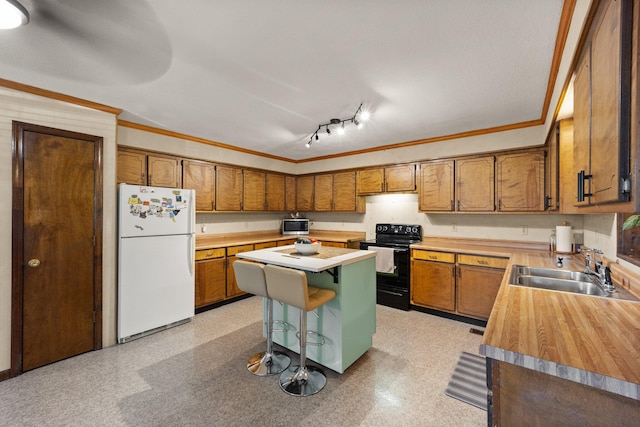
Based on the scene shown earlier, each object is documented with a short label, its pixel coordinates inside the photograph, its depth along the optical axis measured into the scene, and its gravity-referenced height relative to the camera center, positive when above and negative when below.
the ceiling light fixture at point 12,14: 1.38 +1.03
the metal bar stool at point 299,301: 2.00 -0.66
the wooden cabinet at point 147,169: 3.35 +0.57
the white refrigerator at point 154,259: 2.94 -0.53
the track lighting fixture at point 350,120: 2.94 +1.10
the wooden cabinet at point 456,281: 3.30 -0.84
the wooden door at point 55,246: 2.40 -0.32
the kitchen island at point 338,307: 2.32 -0.82
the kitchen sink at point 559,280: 1.81 -0.47
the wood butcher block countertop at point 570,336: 0.82 -0.46
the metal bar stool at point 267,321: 2.28 -0.95
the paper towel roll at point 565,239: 2.94 -0.24
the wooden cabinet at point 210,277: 3.74 -0.89
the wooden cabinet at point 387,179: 4.28 +0.58
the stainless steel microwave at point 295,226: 5.47 -0.24
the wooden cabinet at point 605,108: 0.86 +0.41
